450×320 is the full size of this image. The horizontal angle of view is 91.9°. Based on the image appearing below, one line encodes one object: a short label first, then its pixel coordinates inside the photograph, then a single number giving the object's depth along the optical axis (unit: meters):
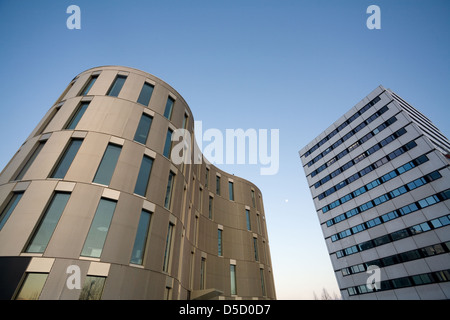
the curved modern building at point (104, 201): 10.77
